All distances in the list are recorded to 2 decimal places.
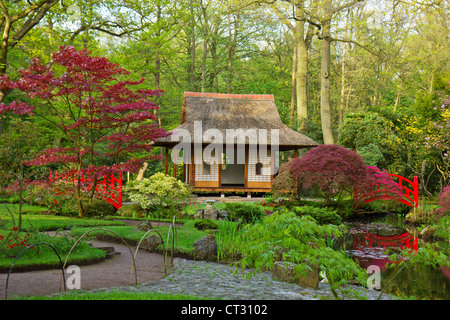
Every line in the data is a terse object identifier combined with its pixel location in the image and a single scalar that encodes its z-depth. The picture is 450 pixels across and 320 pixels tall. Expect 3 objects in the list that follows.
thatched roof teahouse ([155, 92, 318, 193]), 19.64
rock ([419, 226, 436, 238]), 12.76
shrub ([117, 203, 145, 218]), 13.55
